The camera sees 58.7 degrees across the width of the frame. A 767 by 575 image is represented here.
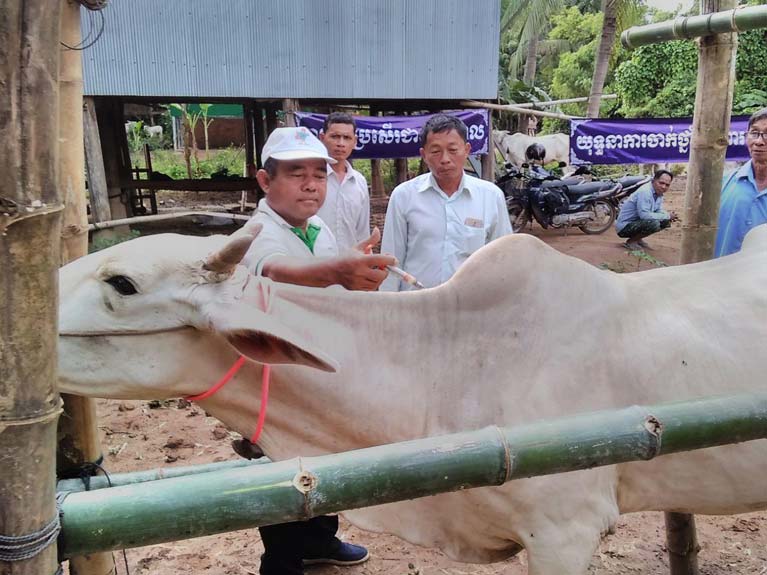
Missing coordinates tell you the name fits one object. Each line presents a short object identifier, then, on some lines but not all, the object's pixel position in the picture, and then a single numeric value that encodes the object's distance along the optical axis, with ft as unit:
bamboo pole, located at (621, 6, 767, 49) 9.34
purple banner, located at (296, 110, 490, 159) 30.78
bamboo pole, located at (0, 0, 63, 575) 2.94
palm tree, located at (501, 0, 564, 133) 67.31
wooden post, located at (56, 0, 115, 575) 6.40
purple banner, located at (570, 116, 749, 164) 31.55
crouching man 33.88
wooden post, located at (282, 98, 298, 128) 30.12
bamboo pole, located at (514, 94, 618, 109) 48.45
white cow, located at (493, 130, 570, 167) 51.65
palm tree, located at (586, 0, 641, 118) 49.57
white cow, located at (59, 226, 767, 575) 5.90
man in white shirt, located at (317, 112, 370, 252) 13.65
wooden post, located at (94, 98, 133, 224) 38.17
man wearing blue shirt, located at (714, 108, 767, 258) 11.56
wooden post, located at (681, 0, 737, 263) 10.21
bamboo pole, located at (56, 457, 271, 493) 6.17
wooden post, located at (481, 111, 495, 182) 34.42
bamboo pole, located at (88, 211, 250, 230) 26.70
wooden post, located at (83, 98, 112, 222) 29.91
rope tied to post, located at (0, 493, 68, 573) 3.24
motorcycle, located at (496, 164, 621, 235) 37.91
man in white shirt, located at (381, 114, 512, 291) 11.24
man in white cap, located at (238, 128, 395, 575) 7.07
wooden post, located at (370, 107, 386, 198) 54.70
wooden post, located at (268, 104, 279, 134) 40.65
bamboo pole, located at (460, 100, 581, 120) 32.55
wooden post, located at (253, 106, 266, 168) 41.83
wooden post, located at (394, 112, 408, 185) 47.11
